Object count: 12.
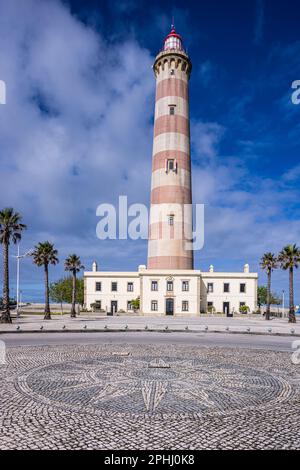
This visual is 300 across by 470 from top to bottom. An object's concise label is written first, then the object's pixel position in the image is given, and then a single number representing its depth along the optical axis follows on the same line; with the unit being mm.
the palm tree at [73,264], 47625
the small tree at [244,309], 57656
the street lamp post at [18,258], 44500
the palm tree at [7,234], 34125
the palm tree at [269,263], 49000
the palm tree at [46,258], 41500
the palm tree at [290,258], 44594
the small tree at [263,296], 89125
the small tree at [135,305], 57438
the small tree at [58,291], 73375
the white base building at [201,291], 58406
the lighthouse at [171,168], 51625
